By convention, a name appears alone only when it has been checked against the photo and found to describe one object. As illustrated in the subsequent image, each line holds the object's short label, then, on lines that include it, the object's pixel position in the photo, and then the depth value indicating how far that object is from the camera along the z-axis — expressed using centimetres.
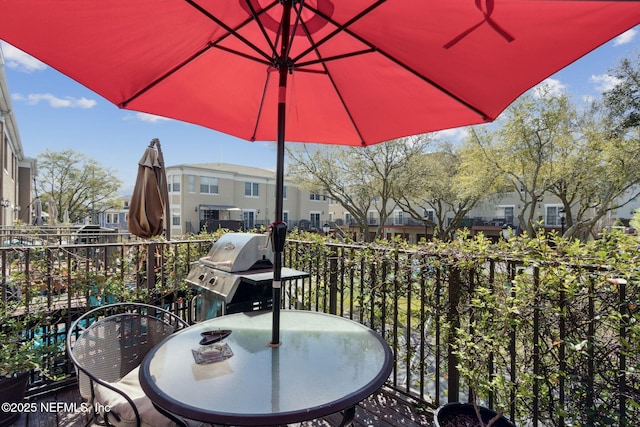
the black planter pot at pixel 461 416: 194
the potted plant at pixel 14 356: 225
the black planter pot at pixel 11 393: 224
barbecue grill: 288
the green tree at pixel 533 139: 1394
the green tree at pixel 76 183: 2523
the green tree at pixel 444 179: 1728
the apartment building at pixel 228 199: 2769
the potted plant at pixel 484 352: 196
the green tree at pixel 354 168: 1778
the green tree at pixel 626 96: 1186
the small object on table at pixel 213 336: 175
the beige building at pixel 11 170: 1059
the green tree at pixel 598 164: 1309
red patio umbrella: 141
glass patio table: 123
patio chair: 149
